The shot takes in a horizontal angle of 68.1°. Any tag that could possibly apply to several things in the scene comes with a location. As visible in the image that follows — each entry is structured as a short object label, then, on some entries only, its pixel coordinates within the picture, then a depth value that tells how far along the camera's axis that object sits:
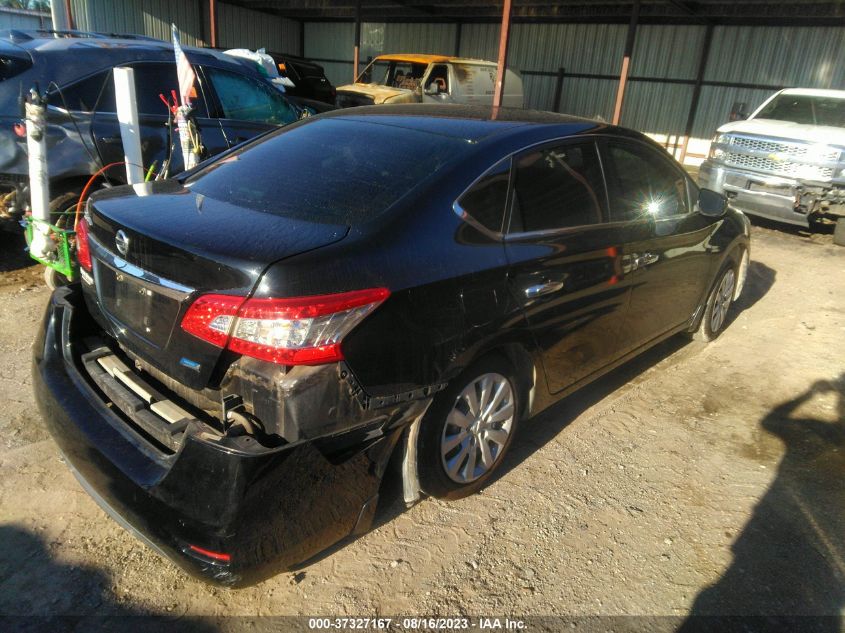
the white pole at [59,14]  16.03
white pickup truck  7.80
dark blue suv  4.73
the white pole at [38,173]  4.13
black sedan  1.97
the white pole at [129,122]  4.54
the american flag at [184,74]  5.02
